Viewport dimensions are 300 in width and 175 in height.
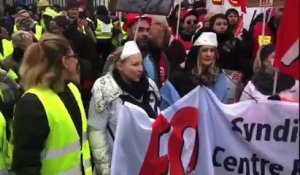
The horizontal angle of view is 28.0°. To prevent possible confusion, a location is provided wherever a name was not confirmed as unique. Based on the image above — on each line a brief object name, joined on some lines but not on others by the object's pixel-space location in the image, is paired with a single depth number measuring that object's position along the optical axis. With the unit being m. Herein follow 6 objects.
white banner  3.48
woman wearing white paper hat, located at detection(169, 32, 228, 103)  5.13
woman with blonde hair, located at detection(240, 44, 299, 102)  4.15
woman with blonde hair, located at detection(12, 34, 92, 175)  3.46
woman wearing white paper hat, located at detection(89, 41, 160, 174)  4.34
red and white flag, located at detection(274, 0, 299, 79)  2.68
